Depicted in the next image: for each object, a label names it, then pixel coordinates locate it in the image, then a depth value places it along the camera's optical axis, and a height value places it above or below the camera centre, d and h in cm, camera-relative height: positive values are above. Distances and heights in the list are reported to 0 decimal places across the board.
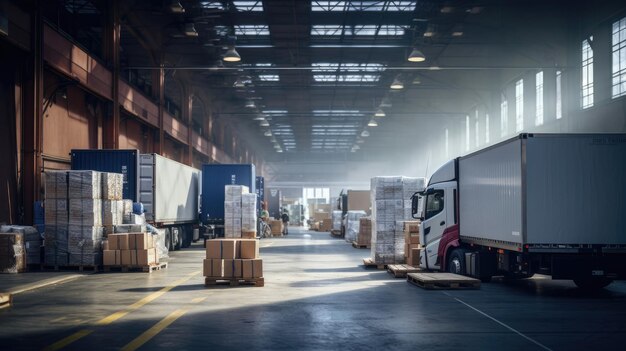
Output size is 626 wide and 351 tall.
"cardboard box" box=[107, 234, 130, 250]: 1752 -95
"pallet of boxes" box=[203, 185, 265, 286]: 1391 -124
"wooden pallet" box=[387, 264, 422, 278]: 1589 -164
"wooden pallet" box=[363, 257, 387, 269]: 1864 -176
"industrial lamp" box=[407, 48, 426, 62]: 2425 +527
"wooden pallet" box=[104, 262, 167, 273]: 1738 -167
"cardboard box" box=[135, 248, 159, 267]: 1742 -137
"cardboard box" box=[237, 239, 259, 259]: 1405 -98
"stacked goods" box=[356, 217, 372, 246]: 2809 -139
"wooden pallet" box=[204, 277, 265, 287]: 1390 -162
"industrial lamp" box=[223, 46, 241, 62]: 2503 +557
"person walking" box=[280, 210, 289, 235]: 4541 -131
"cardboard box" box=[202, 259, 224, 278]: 1389 -133
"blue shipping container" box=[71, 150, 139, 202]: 2205 +141
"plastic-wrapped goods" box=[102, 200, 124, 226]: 1814 -22
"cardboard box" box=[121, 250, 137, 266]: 1744 -138
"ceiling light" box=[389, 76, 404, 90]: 3231 +564
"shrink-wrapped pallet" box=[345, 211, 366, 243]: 3292 -108
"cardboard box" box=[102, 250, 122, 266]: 1748 -138
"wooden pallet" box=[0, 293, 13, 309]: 1060 -149
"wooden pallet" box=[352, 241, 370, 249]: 2834 -187
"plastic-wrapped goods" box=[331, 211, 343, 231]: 4219 -113
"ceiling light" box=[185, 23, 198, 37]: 2441 +637
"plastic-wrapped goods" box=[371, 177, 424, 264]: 1873 -40
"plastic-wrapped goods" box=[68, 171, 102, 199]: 1750 +53
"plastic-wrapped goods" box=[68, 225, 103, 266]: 1744 -106
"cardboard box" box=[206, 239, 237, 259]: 1395 -95
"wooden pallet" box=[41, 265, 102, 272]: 1745 -164
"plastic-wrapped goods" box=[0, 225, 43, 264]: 1722 -94
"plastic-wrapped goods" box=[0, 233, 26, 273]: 1666 -116
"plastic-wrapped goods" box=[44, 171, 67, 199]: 1755 +54
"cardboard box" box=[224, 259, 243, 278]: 1391 -136
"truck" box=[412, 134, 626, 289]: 1186 -9
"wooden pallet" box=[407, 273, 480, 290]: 1321 -161
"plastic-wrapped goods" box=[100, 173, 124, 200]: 1812 +53
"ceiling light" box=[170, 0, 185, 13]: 2127 +627
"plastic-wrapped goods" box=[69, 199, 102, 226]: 1748 -17
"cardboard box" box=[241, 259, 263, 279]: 1391 -135
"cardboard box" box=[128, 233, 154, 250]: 1755 -95
